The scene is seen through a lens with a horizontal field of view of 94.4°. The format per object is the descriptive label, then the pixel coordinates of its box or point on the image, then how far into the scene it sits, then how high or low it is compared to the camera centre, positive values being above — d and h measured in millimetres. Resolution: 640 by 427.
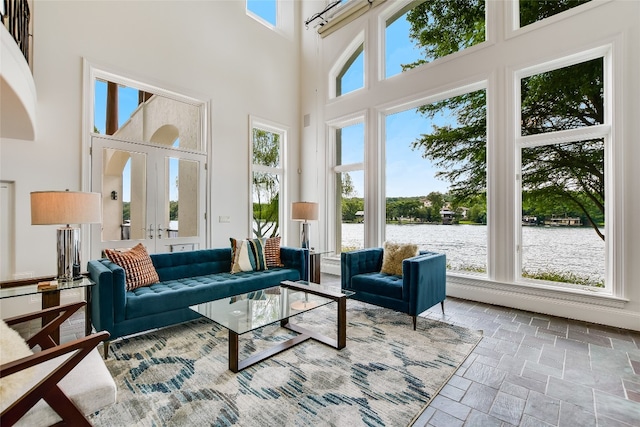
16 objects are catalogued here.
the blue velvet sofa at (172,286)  2463 -733
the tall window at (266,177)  5777 +764
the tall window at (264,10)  5676 +4117
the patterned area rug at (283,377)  1726 -1156
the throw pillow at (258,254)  3928 -520
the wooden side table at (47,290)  2295 -590
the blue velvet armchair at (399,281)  3000 -743
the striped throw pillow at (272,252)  4055 -512
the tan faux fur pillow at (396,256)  3641 -513
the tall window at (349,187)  5539 +539
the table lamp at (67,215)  2398 +9
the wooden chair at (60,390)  1116 -728
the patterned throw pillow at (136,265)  2881 -497
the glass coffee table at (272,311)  2172 -794
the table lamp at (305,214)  4648 +15
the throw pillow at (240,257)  3822 -543
